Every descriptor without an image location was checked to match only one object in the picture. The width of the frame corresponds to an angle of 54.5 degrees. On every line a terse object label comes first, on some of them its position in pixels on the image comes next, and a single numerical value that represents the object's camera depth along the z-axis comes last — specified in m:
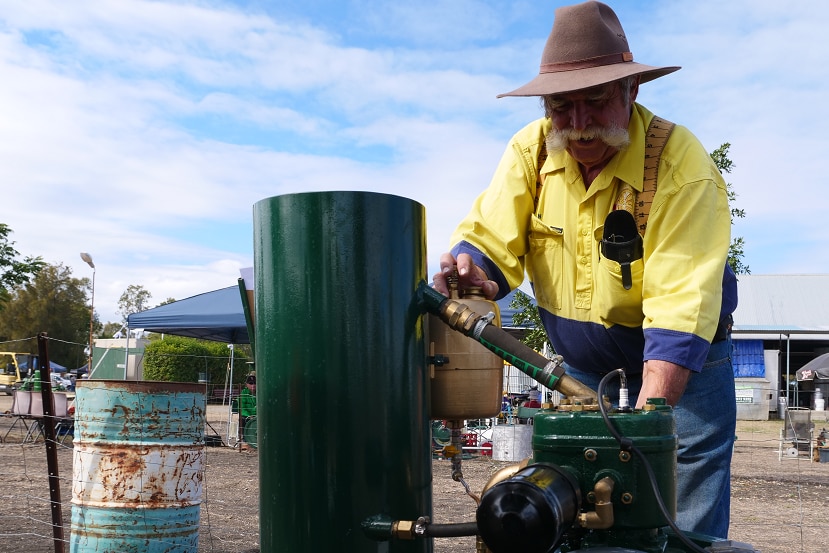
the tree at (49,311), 50.75
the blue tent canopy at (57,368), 46.34
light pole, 23.23
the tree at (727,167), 11.07
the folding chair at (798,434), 12.89
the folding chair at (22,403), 11.30
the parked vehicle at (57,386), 21.68
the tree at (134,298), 69.31
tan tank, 1.75
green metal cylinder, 1.56
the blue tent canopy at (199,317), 13.26
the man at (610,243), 1.89
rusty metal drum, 4.29
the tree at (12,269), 27.17
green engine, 1.25
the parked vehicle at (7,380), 24.77
